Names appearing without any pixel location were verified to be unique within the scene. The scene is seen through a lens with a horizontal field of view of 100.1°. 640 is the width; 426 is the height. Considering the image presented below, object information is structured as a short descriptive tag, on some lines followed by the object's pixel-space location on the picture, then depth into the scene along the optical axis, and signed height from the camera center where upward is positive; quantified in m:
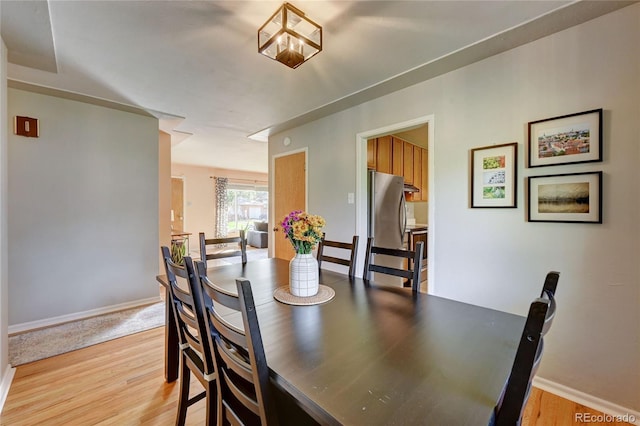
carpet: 2.22 -1.18
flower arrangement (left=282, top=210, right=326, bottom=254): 1.47 -0.11
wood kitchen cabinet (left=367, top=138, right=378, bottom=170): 3.23 +0.72
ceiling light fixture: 1.48 +1.03
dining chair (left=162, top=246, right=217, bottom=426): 1.11 -0.64
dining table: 0.67 -0.48
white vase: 1.45 -0.36
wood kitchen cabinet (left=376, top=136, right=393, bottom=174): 3.42 +0.74
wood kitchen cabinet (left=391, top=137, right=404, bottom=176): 3.74 +0.77
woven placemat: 1.37 -0.47
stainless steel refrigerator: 3.14 -0.05
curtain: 8.01 +0.08
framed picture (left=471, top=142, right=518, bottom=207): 1.92 +0.27
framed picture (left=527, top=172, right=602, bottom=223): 1.61 +0.09
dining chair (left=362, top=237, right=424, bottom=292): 1.59 -0.35
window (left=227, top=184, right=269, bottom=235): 8.62 +0.13
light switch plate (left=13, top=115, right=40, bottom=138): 2.55 +0.79
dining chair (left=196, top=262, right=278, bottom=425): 0.78 -0.50
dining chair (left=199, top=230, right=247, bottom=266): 2.13 -0.33
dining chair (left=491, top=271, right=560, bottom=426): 0.57 -0.34
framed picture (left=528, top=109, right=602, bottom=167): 1.61 +0.46
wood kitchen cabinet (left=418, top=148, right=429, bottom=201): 4.52 +0.58
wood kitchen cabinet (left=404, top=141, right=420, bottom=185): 4.03 +0.76
